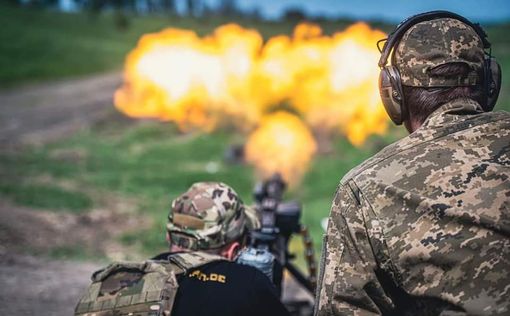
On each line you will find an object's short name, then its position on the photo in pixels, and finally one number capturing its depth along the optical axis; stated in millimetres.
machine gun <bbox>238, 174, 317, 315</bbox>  4434
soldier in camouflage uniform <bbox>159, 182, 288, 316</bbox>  2846
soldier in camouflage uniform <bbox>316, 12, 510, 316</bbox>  1809
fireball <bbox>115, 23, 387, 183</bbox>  11641
